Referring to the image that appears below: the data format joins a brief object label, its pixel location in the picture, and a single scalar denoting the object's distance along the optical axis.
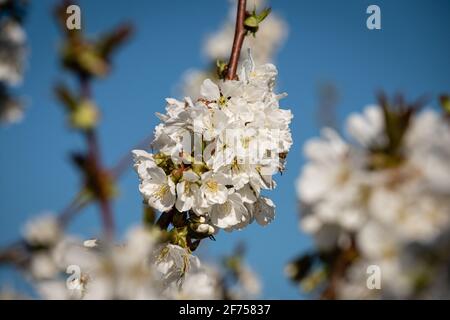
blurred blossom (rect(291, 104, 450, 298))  0.86
